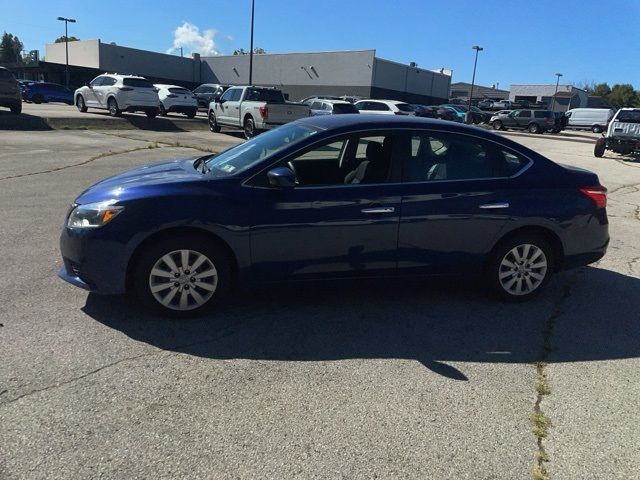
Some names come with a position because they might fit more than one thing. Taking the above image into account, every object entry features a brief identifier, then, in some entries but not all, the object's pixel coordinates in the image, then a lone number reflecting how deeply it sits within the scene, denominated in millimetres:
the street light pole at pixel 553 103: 73094
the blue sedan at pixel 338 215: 3951
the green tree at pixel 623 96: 93775
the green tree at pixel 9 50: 113312
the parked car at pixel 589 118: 43656
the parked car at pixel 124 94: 22078
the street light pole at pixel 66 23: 55503
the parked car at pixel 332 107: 22523
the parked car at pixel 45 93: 37031
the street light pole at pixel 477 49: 63812
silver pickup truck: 18312
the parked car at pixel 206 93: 34875
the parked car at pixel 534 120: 39094
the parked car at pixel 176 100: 26125
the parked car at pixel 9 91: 19453
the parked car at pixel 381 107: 26203
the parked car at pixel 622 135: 19469
